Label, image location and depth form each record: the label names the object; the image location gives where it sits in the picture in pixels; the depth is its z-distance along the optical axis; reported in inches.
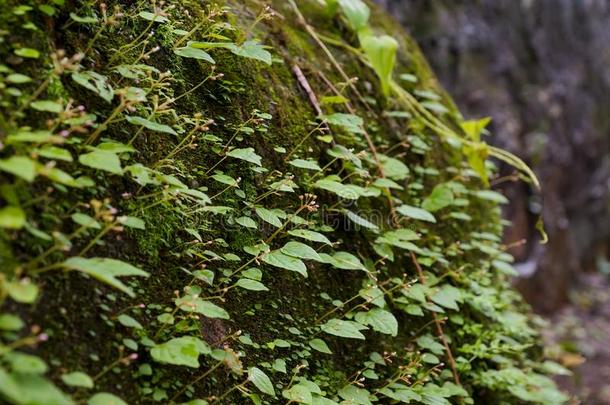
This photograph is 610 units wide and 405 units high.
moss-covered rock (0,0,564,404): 28.7
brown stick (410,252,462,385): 34.3
